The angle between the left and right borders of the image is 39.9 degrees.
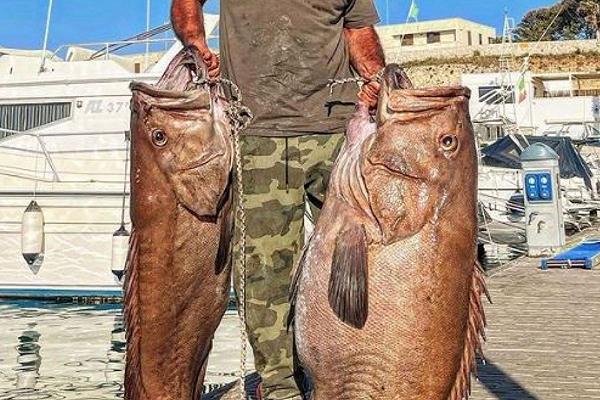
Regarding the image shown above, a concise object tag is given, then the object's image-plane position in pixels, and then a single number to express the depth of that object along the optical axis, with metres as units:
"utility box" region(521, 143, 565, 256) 14.51
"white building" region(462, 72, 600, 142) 32.00
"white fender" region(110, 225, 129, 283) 13.60
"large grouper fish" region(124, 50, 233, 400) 2.83
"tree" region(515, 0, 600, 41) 58.08
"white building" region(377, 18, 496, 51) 66.75
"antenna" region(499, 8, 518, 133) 26.40
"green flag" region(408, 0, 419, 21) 38.50
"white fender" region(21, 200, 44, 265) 14.19
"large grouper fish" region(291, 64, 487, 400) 2.67
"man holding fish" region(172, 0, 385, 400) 3.48
